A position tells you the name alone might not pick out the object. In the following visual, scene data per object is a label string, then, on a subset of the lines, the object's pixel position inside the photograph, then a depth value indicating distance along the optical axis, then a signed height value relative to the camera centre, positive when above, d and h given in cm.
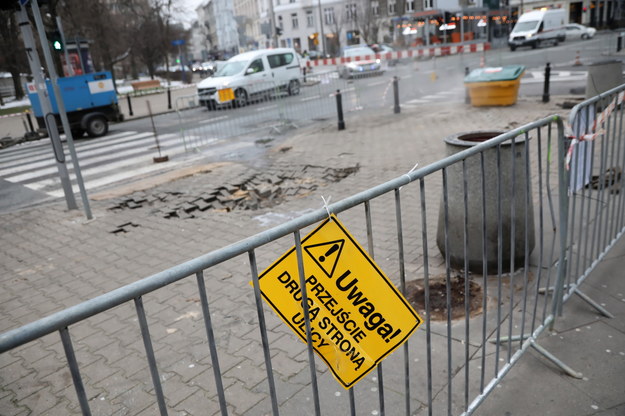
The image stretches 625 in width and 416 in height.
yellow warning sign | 187 -93
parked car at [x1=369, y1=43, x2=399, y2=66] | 3312 +3
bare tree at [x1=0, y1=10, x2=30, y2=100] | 3275 +300
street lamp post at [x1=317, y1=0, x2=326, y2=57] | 5597 +172
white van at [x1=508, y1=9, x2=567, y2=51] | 3669 +16
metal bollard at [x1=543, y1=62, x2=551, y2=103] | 1333 -149
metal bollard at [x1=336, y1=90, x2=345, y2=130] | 1266 -141
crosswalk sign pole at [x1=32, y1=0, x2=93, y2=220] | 619 -7
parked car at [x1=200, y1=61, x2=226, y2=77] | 5592 +24
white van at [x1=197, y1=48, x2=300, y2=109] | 1983 -41
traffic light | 1018 +93
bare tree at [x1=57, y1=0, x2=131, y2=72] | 2966 +392
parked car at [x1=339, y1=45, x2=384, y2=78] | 2789 -80
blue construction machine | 1532 -54
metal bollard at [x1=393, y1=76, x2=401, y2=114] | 1484 -145
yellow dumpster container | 1327 -127
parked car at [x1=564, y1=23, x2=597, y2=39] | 3908 -39
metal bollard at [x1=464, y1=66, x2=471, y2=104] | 1518 -172
